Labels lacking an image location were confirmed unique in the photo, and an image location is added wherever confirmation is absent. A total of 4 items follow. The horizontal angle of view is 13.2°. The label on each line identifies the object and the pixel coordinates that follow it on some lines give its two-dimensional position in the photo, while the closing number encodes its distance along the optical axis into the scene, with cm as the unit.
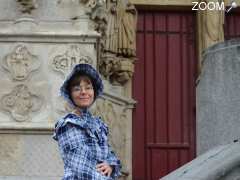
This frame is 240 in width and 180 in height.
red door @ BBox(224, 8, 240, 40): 1894
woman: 541
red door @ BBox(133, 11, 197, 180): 1810
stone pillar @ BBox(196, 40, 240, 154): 863
